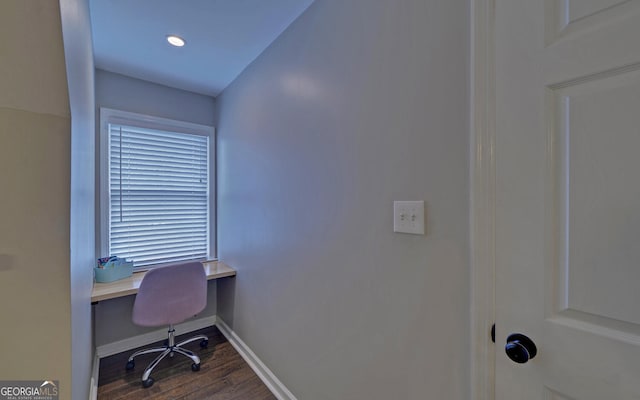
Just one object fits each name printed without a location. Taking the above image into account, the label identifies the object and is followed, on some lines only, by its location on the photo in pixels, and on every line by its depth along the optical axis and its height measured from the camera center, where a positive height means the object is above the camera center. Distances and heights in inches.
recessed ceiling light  71.7 +46.3
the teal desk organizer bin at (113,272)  83.0 -25.3
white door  22.3 +0.4
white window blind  93.8 +1.5
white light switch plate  37.5 -2.7
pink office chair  76.4 -32.7
